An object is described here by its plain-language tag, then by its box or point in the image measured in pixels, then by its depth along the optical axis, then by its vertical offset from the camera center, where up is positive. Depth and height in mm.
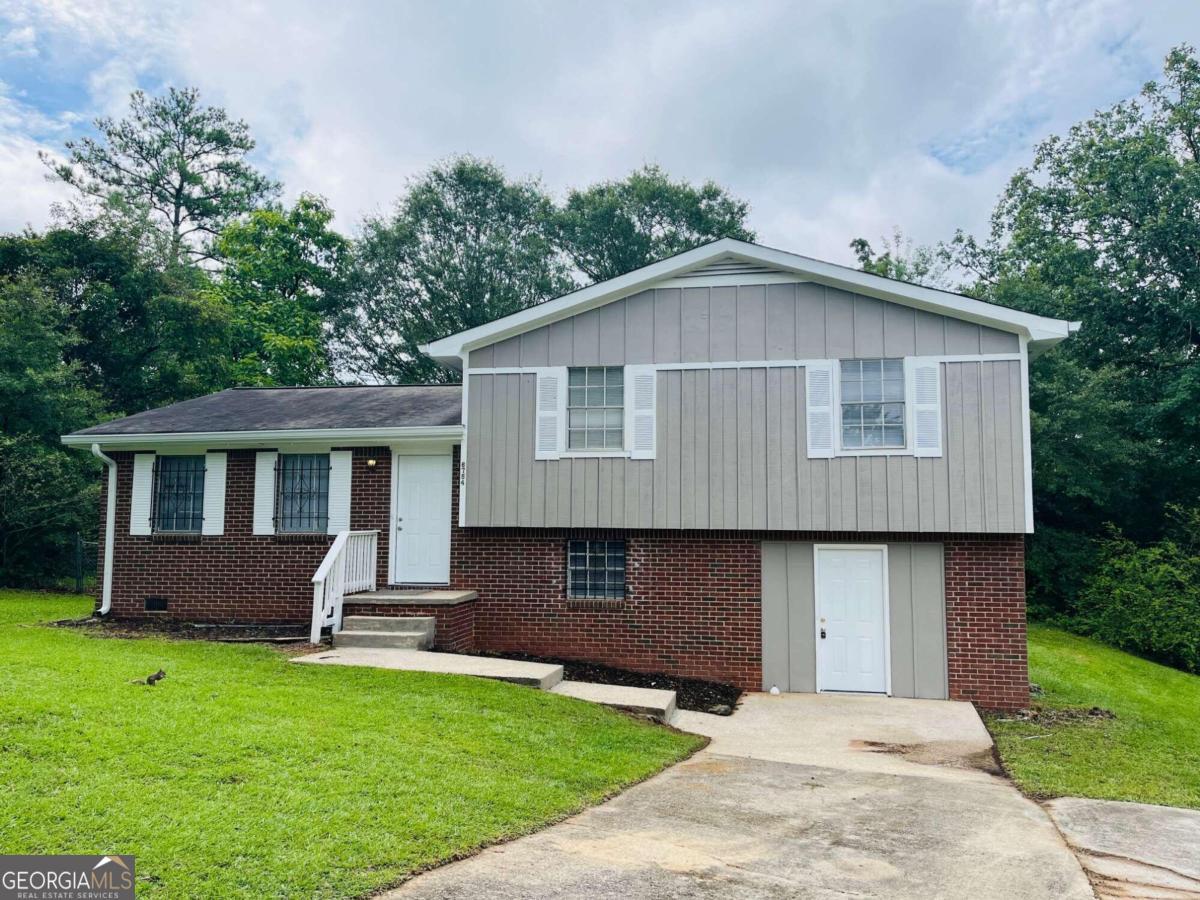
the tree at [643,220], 32312 +11832
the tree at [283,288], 27844 +8365
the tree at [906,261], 27922 +9097
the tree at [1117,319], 19594 +5465
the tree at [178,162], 31344 +13853
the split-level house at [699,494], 10195 +405
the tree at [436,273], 31281 +9489
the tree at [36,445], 17594 +1603
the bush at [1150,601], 16500 -1500
